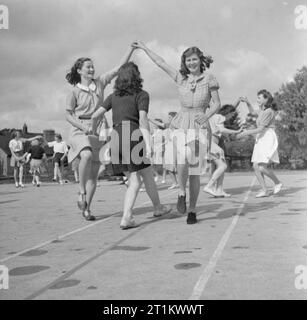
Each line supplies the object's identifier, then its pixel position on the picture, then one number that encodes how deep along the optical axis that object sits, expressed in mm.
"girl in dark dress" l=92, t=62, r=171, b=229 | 5547
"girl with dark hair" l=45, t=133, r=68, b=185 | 18281
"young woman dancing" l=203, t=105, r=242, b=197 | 9396
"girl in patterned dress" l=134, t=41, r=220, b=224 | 5852
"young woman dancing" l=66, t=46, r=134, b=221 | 6383
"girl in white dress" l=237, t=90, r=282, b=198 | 9383
